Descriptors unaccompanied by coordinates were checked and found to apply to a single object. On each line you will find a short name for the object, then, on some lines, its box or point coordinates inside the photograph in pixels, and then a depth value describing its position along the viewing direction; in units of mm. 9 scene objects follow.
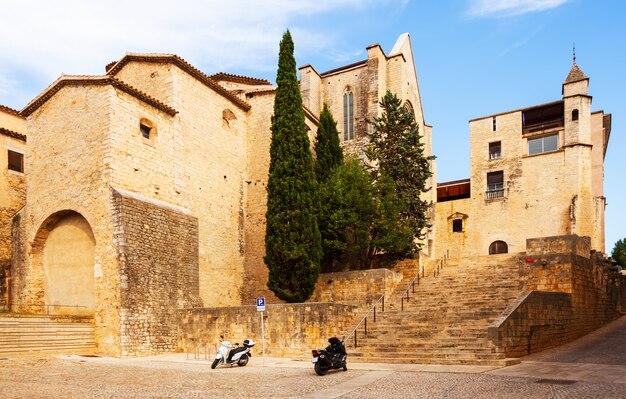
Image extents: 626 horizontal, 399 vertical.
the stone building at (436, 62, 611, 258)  28875
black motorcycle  10797
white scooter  12938
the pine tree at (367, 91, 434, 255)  22172
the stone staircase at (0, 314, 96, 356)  14172
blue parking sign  13341
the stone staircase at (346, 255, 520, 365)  12242
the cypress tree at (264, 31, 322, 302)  18688
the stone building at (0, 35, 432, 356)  15992
